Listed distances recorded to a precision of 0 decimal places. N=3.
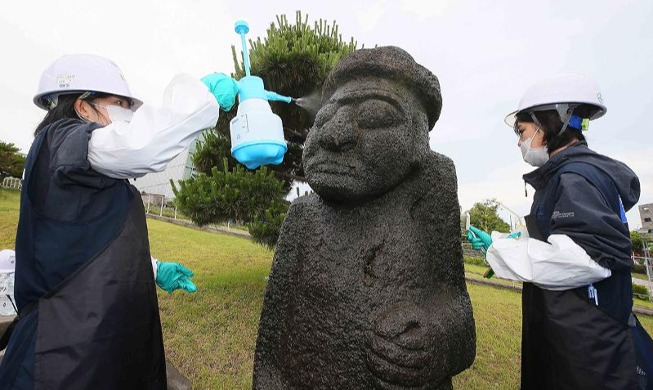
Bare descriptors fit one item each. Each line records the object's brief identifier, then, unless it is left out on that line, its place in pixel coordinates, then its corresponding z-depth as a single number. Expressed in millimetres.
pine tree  4910
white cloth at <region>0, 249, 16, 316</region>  2205
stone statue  1377
